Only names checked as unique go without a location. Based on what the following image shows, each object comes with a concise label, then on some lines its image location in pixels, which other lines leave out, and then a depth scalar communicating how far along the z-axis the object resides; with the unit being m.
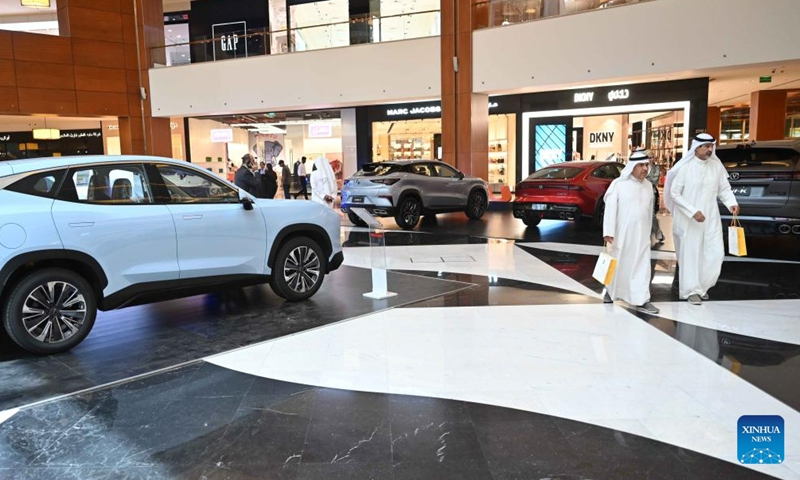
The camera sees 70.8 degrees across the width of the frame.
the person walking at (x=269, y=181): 18.27
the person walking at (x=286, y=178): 20.52
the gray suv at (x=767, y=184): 7.86
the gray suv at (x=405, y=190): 12.73
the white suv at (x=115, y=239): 4.51
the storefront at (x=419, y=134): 21.41
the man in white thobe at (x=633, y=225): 5.83
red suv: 11.58
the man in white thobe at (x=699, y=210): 6.02
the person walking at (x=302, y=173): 22.81
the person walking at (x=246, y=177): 11.71
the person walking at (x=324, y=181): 11.95
